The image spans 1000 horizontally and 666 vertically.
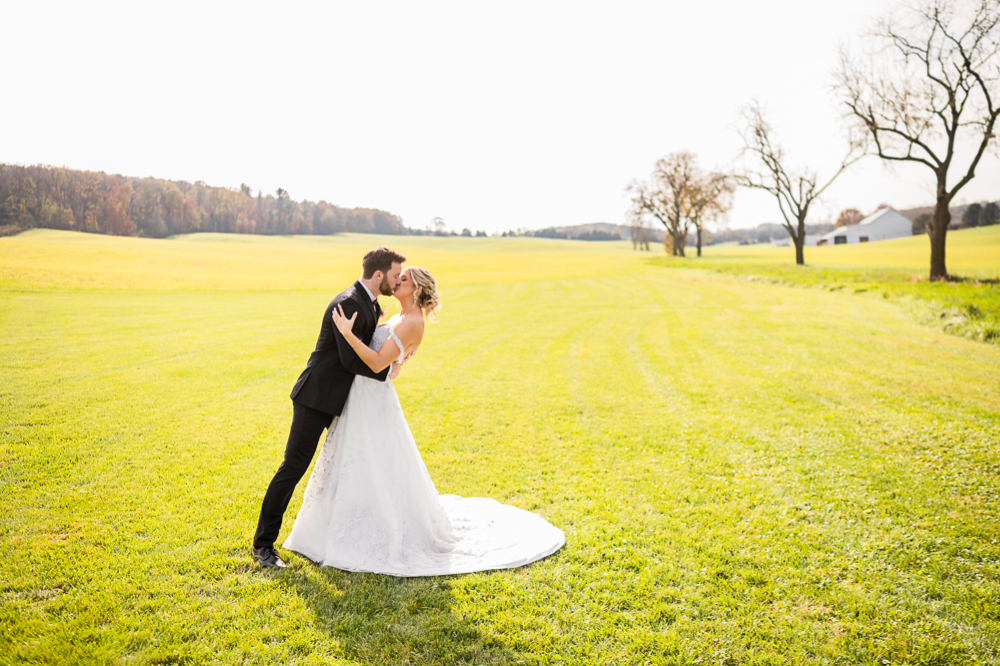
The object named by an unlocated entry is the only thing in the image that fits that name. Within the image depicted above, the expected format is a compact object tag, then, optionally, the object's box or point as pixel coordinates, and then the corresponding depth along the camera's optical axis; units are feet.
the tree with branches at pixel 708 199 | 203.72
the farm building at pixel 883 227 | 341.82
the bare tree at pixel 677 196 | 219.20
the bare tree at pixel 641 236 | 370.53
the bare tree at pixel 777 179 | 158.30
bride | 14.97
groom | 14.84
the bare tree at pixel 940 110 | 82.07
